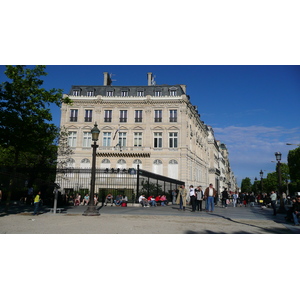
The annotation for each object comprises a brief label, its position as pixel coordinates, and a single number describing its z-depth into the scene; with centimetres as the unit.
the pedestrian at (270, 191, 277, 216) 1615
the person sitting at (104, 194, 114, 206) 2140
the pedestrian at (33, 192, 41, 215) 1261
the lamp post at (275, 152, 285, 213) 1767
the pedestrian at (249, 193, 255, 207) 2798
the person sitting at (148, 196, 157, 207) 2138
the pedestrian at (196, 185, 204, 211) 1662
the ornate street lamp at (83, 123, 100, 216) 1280
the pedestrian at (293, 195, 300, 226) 1094
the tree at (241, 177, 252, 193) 15315
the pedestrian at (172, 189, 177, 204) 2752
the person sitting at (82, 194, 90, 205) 2173
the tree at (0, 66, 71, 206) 1230
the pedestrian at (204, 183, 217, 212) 1641
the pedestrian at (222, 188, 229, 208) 2256
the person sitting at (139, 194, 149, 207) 2042
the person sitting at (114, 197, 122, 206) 2050
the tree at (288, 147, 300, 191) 5575
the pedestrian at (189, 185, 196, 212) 1642
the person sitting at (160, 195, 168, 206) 2358
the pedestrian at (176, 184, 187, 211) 1791
